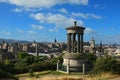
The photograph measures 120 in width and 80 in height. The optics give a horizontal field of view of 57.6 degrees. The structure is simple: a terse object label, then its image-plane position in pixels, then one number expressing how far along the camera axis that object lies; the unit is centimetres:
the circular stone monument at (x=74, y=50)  1311
